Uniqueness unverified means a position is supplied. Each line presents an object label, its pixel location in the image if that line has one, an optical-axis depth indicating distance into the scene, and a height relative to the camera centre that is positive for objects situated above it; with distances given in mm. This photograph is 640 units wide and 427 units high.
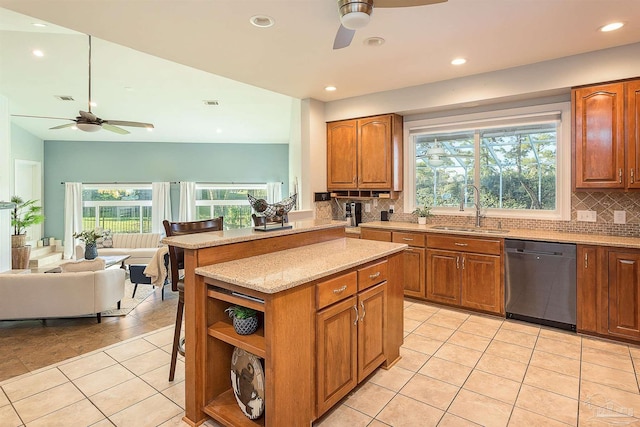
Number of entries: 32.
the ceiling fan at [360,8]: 1839 +1083
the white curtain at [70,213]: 8375 -33
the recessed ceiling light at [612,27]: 2658 +1426
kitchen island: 1712 -614
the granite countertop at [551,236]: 3018 -248
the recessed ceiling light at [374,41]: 2879 +1434
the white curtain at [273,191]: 8844 +515
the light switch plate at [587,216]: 3529 -57
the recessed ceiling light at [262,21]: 2525 +1413
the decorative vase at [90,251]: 5426 -614
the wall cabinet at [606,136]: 3045 +677
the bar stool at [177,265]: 2346 -372
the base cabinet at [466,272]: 3574 -664
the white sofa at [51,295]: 3523 -856
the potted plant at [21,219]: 6797 -155
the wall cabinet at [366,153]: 4535 +785
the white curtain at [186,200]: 8594 +282
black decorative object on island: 2455 -20
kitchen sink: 3807 -215
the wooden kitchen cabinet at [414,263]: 4039 -616
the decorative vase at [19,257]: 6702 -879
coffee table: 5638 -805
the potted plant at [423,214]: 4363 -40
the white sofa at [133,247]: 6574 -725
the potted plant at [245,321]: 1887 -596
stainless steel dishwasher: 3211 -690
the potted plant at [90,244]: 5434 -516
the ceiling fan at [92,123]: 4406 +1175
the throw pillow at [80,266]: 3896 -616
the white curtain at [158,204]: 8539 +184
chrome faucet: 4168 +139
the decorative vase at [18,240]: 6738 -559
